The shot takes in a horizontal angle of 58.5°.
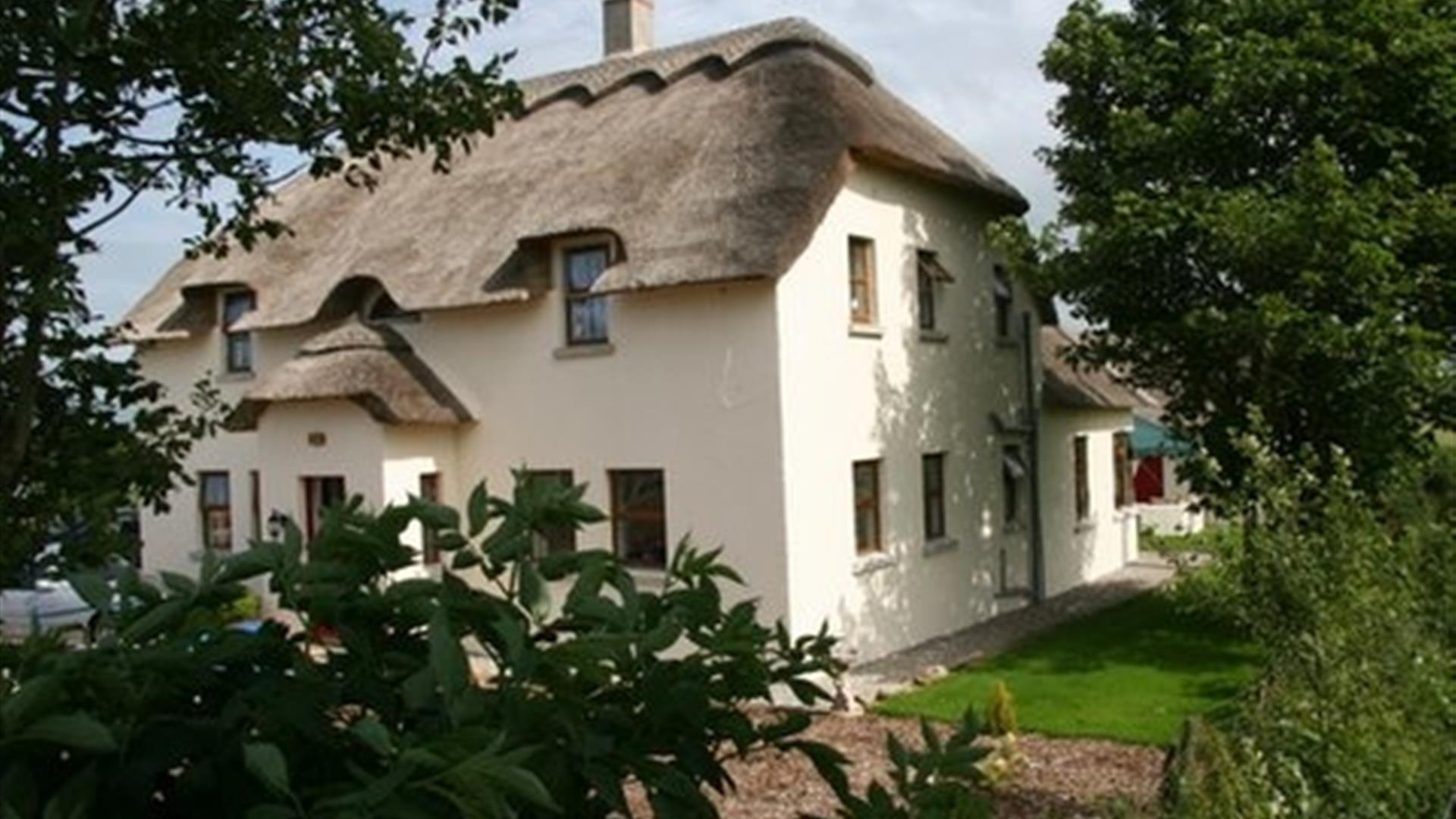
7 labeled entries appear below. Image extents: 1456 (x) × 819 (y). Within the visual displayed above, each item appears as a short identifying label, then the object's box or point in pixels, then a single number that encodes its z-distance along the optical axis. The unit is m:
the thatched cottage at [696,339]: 16.48
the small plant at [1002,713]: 12.11
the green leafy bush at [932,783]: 1.99
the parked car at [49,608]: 17.16
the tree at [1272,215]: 15.21
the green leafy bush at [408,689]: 1.52
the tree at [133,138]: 4.07
